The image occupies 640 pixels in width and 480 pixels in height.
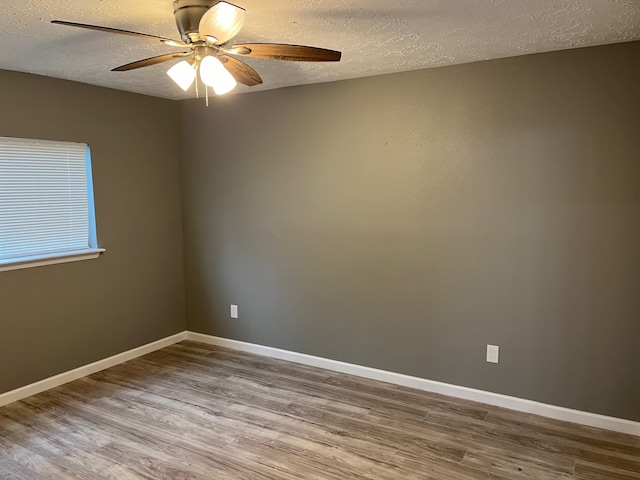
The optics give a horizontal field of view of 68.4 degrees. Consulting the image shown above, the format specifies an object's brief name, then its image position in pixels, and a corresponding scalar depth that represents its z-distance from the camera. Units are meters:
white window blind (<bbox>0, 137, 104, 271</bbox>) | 3.25
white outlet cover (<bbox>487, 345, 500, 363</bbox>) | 3.17
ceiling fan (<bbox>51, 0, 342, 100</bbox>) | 1.77
